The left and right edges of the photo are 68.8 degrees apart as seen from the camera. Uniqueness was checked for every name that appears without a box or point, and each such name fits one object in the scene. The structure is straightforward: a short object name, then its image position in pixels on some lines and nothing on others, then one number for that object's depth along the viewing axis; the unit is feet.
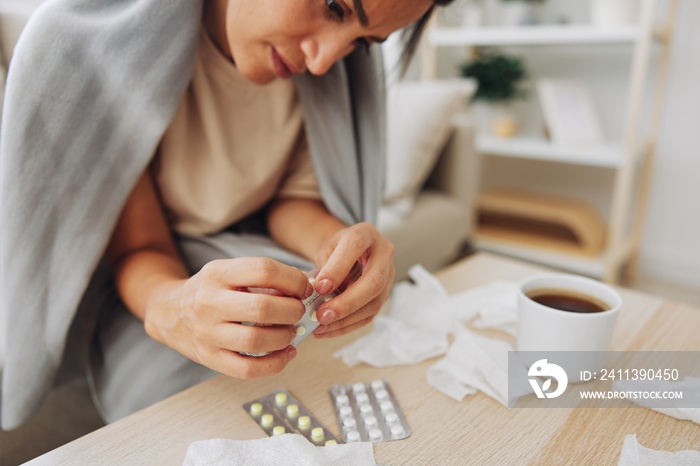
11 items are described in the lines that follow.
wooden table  1.31
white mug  1.53
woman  1.46
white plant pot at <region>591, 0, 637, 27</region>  5.24
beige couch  4.53
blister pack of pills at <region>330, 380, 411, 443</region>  1.37
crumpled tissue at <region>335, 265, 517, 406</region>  1.63
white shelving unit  5.17
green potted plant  6.20
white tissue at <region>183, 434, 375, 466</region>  1.24
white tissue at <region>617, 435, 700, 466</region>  1.25
